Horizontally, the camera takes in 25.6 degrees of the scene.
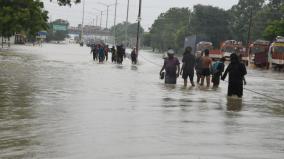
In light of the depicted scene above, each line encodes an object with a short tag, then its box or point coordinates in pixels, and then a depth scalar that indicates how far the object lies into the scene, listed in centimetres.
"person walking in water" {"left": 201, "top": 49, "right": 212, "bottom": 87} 2552
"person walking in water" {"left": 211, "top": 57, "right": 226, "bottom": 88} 2550
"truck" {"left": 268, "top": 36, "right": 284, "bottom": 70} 5828
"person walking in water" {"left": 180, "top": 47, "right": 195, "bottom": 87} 2475
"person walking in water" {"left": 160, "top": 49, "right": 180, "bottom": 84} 2477
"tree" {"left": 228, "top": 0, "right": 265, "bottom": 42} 12256
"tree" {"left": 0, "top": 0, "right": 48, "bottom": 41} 5616
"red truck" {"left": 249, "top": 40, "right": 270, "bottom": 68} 6531
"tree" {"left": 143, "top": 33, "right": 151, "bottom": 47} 17835
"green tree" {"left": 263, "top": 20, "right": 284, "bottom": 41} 8202
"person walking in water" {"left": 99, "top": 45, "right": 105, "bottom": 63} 4682
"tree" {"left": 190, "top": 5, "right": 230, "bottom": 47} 11925
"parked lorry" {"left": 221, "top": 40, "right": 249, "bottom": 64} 7512
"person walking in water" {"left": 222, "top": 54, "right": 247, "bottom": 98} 1992
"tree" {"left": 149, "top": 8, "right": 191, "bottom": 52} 14850
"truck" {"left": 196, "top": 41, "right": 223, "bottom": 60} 7296
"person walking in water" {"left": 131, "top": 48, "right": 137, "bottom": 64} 4848
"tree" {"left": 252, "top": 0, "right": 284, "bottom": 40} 11262
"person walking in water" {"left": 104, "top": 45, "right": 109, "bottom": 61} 5144
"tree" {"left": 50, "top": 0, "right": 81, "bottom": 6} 3290
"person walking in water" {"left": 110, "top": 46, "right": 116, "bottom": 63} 4891
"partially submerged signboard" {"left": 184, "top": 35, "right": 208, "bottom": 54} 8150
